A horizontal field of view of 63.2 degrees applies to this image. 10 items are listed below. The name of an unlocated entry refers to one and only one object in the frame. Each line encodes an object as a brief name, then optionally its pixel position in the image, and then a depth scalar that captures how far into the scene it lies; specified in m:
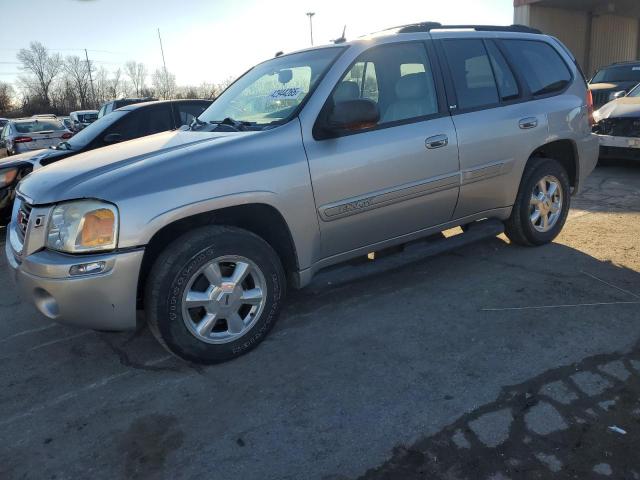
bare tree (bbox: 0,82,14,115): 66.50
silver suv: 2.79
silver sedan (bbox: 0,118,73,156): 12.10
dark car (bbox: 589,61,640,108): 13.10
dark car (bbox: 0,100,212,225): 6.36
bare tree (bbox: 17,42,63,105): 71.75
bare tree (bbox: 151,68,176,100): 58.46
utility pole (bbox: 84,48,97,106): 68.62
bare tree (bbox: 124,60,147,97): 71.38
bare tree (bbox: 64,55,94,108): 68.88
